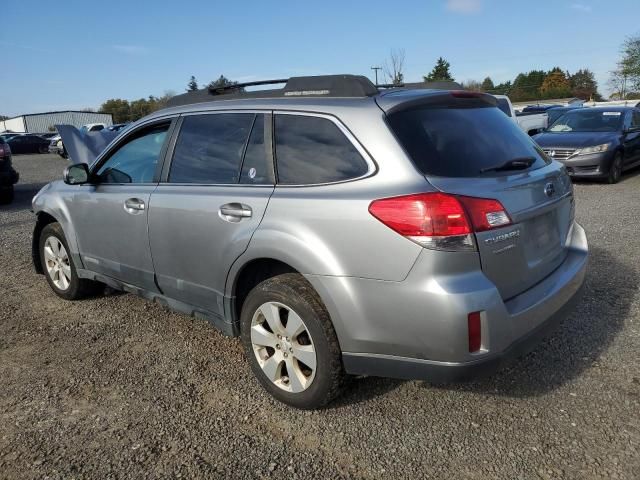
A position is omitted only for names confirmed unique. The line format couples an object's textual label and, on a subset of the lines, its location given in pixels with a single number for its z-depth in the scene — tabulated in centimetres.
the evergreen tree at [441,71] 6407
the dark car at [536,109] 2701
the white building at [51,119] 6925
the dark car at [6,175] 1093
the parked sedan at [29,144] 3481
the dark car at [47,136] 3676
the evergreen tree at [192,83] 7336
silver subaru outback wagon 241
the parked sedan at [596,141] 1058
